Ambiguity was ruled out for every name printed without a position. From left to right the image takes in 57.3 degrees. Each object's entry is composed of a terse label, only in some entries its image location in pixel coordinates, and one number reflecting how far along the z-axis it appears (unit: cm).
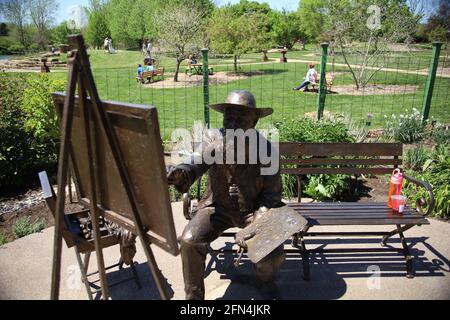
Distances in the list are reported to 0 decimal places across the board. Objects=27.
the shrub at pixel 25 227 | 446
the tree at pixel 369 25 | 1508
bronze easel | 210
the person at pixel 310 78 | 1398
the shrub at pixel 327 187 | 517
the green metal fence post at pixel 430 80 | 732
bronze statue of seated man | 295
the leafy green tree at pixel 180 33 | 1856
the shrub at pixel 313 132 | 548
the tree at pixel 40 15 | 2848
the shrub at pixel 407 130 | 720
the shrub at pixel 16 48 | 3435
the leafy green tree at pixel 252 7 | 5001
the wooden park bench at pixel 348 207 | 355
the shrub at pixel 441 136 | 645
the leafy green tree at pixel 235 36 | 1961
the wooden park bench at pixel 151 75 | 1667
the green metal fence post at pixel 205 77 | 672
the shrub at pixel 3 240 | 429
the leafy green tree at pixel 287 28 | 4322
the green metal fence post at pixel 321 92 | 707
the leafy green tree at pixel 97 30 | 4825
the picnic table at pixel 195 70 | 1941
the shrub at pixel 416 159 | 587
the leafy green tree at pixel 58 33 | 4691
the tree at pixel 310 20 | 3881
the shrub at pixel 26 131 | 561
